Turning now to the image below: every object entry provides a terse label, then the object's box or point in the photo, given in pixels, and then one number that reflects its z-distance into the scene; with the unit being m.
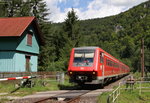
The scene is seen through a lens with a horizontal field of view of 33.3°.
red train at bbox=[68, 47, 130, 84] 17.39
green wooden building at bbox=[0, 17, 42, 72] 23.84
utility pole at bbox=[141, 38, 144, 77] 31.94
